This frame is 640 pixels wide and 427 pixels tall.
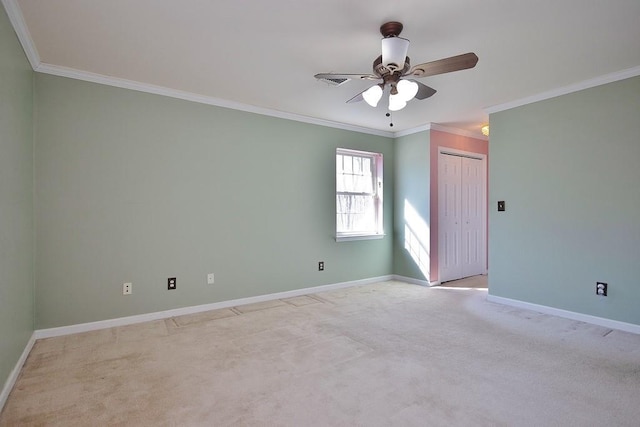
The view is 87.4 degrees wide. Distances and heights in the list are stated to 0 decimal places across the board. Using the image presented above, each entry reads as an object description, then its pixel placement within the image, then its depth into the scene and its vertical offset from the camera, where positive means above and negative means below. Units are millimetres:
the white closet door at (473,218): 5402 -129
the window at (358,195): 4898 +254
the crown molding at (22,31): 2047 +1274
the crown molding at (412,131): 4900 +1226
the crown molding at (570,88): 3041 +1222
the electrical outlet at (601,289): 3189 -770
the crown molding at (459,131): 4910 +1223
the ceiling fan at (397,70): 2129 +940
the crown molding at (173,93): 2961 +1254
